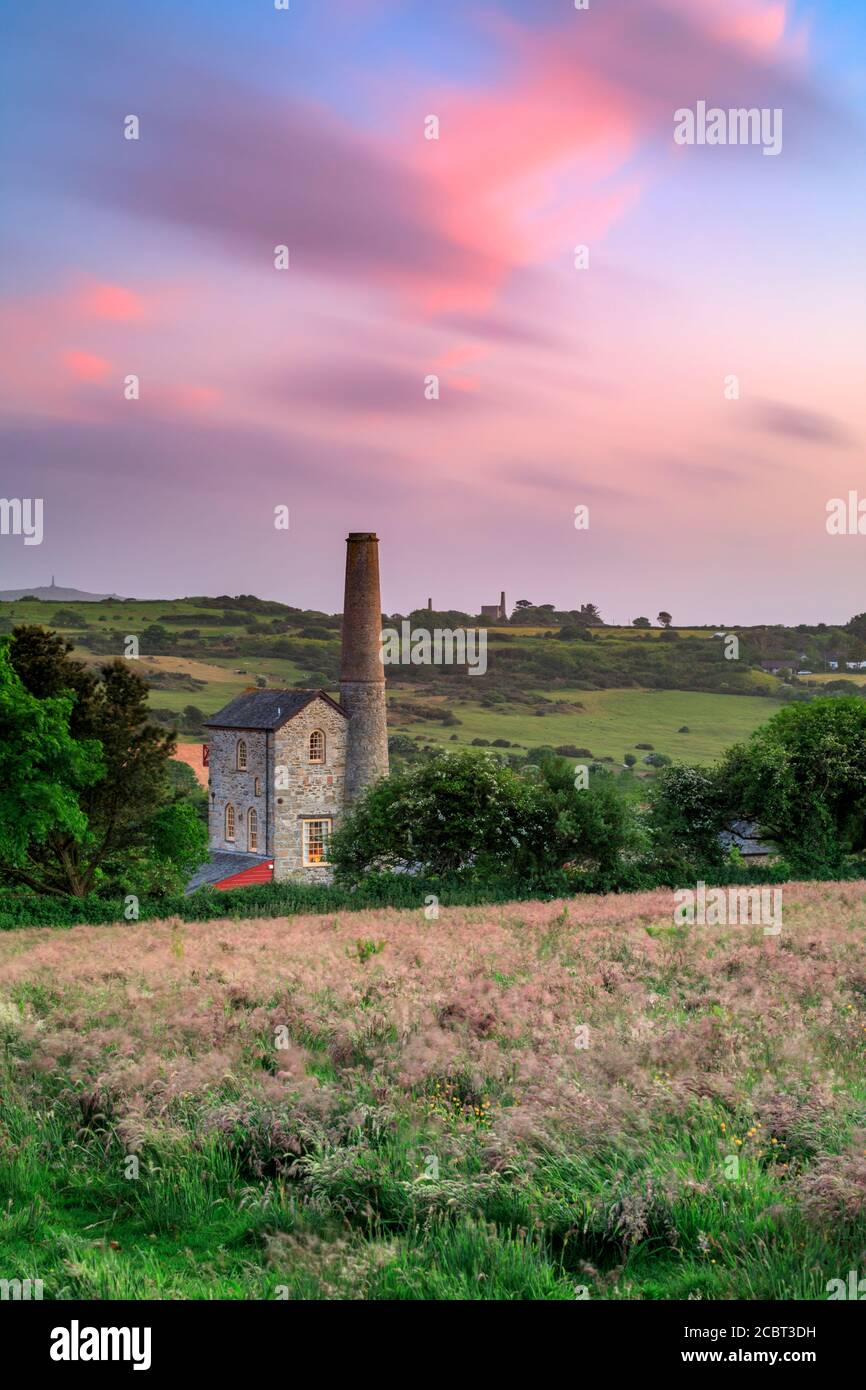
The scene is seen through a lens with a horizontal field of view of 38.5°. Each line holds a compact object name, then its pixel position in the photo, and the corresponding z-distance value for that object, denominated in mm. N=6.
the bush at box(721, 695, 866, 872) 53125
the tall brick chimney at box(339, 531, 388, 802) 85500
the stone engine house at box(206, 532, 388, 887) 82875
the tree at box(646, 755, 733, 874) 53188
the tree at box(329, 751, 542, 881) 49906
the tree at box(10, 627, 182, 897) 57688
